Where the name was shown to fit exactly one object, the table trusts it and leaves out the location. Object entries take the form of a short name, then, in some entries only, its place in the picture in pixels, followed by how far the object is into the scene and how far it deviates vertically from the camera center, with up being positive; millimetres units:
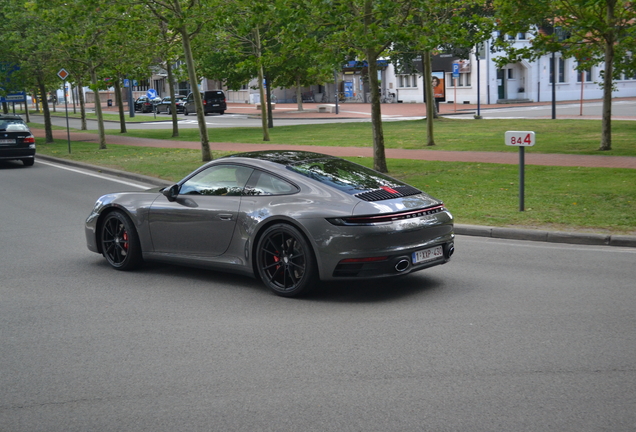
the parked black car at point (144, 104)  70325 -1378
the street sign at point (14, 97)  41259 -154
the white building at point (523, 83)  60344 -873
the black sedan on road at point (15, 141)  23812 -1372
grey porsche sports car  7098 -1304
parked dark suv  59781 -1220
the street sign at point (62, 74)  27370 +600
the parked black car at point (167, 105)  62031 -1384
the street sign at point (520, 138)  11206 -915
